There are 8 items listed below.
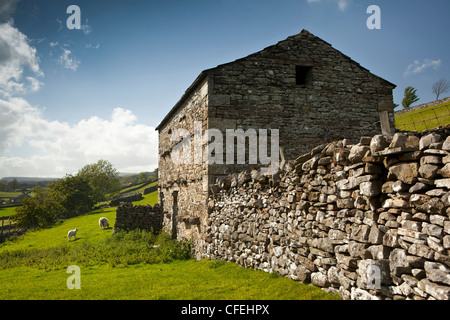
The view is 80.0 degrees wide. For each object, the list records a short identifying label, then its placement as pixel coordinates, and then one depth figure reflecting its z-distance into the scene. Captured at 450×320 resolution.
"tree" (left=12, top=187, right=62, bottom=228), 26.70
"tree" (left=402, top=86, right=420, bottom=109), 49.53
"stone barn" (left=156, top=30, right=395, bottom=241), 9.02
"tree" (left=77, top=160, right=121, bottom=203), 52.44
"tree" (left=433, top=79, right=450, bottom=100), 49.12
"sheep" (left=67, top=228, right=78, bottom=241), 17.50
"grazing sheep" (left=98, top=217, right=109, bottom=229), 21.14
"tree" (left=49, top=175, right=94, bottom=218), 35.91
